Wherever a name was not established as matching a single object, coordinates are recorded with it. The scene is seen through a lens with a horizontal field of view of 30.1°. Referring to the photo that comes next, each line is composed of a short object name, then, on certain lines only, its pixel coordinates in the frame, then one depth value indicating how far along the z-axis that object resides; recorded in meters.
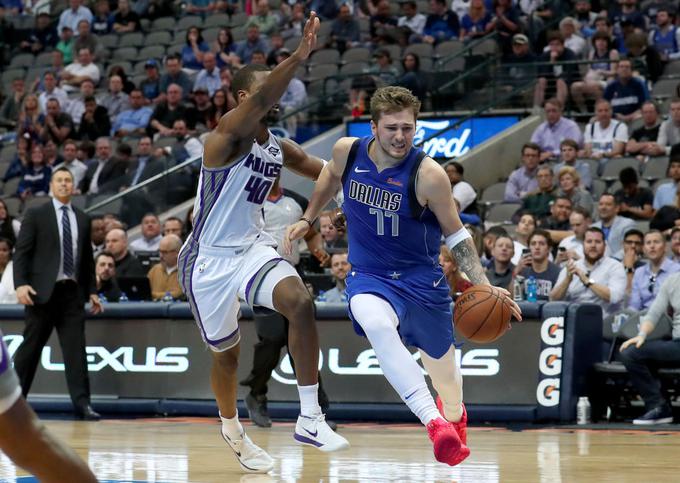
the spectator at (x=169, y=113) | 18.64
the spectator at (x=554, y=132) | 15.49
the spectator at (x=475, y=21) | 18.36
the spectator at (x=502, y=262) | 11.55
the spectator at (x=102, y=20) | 23.14
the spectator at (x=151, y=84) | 20.08
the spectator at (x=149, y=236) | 14.94
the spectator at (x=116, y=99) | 20.11
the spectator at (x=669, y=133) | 14.59
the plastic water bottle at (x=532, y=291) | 11.02
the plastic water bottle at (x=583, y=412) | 10.30
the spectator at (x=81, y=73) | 21.34
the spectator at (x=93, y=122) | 19.67
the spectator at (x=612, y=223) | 12.88
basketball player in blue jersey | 6.79
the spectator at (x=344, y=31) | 19.61
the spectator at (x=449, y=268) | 10.87
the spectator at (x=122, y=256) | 13.69
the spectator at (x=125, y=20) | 22.88
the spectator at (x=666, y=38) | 16.66
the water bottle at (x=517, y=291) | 11.13
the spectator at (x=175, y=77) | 19.66
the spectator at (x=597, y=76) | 16.30
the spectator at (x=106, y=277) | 12.87
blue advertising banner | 16.80
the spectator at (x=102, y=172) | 16.64
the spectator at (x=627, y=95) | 15.62
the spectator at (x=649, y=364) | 10.16
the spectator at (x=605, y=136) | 15.03
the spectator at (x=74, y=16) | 23.16
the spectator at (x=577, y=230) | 12.41
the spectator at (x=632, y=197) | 13.56
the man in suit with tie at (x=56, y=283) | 11.25
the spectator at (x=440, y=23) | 18.98
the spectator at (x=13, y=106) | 21.52
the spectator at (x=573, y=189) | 13.64
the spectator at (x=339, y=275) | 11.76
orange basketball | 6.93
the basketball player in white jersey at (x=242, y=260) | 6.91
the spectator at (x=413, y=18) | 19.33
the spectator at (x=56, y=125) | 19.56
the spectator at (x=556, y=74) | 16.53
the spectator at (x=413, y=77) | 16.98
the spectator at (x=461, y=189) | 14.65
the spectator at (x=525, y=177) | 14.74
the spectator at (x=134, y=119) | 19.30
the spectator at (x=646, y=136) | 14.75
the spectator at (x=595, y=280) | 11.30
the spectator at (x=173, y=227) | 13.84
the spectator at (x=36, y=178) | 18.64
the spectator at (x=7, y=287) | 12.91
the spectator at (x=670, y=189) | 13.28
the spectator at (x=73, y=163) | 18.12
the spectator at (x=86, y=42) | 22.27
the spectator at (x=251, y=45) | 19.98
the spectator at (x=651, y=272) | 11.30
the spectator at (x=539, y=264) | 11.55
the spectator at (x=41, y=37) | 23.53
